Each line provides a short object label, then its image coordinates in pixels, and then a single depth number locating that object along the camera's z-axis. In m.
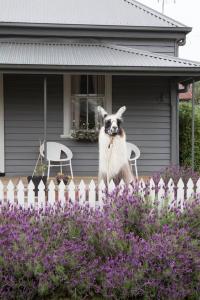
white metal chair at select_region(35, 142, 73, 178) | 9.87
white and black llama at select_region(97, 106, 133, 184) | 7.01
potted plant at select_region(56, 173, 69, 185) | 8.60
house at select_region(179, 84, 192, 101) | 32.24
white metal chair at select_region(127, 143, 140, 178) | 10.01
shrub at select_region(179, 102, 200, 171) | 11.73
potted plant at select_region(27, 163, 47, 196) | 8.41
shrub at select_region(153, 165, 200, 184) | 7.86
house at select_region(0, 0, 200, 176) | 10.49
